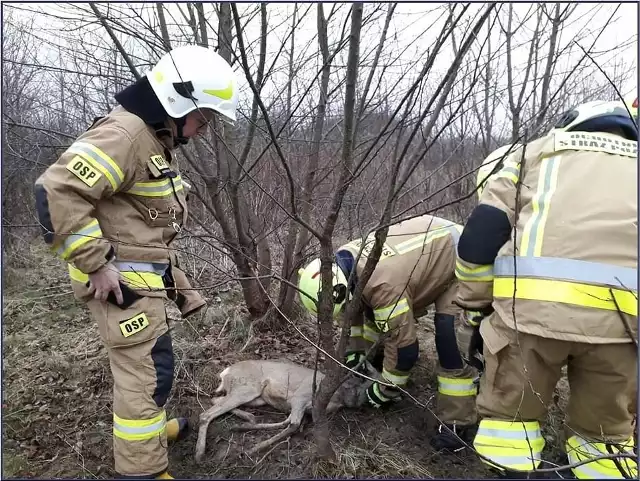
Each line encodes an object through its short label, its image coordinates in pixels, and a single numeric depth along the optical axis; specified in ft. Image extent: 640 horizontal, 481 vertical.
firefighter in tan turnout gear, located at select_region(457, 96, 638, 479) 6.63
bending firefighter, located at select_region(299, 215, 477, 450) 9.93
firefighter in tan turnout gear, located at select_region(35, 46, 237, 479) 7.37
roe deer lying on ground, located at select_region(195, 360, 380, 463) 10.66
